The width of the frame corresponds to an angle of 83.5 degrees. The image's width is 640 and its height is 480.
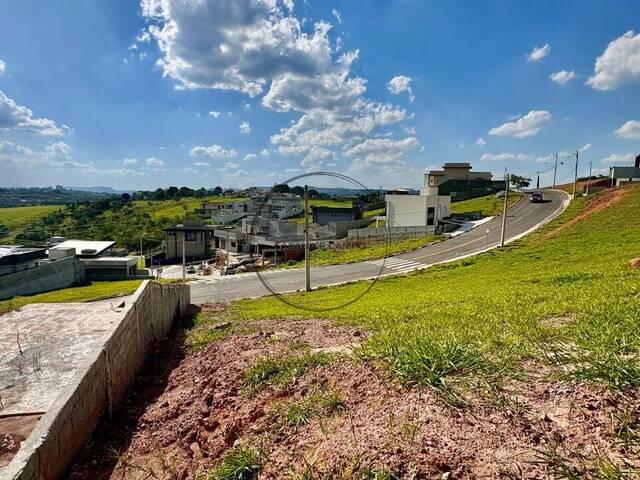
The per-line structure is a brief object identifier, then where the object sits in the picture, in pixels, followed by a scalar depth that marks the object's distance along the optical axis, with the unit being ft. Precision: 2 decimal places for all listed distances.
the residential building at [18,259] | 120.67
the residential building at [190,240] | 211.41
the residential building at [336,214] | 220.23
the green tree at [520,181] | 258.55
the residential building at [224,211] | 284.90
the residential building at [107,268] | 139.44
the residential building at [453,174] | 283.18
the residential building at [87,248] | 142.12
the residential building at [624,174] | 202.55
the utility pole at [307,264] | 66.33
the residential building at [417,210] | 148.05
